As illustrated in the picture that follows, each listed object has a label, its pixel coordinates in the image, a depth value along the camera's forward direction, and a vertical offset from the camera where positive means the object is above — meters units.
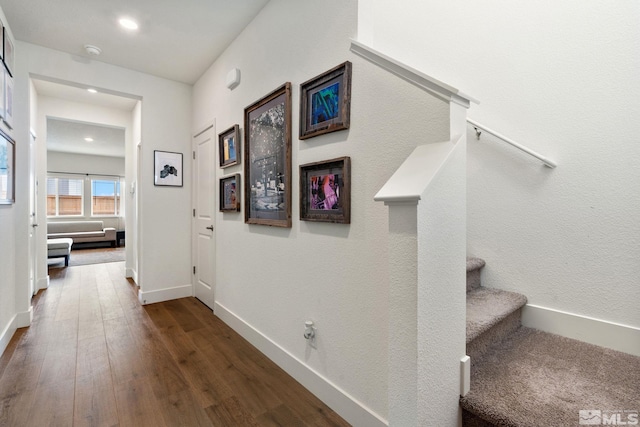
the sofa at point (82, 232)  7.50 -0.59
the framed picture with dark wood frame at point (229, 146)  2.64 +0.61
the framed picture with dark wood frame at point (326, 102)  1.55 +0.62
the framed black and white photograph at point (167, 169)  3.51 +0.50
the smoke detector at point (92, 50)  2.82 +1.55
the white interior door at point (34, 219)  3.68 -0.13
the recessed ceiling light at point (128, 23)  2.43 +1.55
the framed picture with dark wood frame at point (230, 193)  2.67 +0.16
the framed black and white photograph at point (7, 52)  2.33 +1.31
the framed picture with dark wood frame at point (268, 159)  2.00 +0.38
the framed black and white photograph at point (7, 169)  2.28 +0.32
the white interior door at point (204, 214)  3.22 -0.05
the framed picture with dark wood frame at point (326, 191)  1.56 +0.12
